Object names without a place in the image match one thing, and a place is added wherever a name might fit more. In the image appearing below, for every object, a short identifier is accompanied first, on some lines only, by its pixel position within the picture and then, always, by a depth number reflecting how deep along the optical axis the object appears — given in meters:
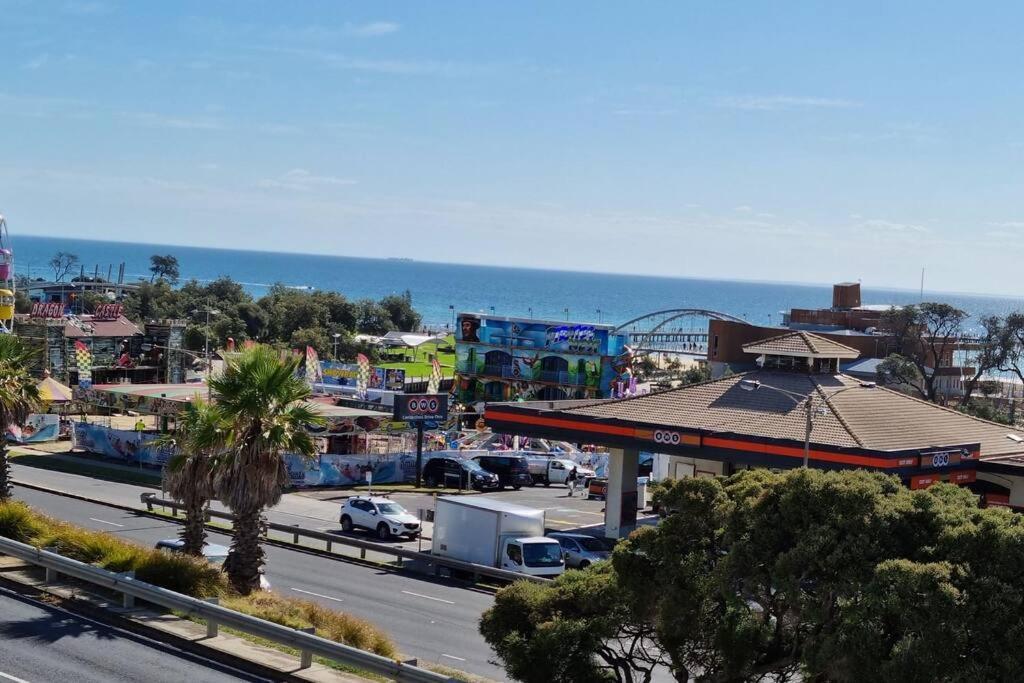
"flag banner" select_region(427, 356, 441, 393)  80.81
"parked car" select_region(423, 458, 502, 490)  54.03
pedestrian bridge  154.07
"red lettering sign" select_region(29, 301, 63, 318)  79.88
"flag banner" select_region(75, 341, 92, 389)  68.33
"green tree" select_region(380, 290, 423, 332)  169.75
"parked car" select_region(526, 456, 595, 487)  58.12
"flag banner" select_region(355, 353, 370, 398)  72.38
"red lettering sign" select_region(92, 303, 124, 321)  86.44
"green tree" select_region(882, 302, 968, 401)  103.44
